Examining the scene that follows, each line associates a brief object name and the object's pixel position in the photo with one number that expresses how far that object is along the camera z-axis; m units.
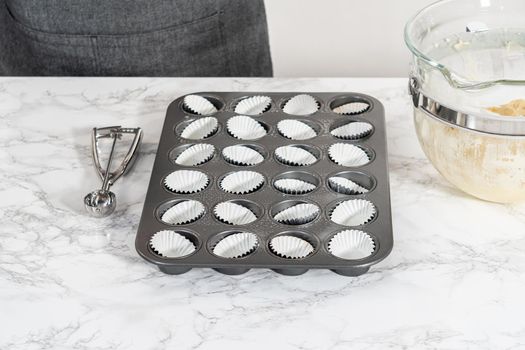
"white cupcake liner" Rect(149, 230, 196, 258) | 1.22
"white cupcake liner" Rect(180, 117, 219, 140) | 1.42
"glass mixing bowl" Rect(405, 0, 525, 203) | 1.23
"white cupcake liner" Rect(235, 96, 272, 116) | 1.46
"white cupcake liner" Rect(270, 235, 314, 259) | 1.21
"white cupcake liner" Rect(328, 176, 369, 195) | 1.30
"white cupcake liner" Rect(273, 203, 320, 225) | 1.26
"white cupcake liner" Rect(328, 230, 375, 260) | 1.21
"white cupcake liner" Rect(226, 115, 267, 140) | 1.41
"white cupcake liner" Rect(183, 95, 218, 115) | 1.46
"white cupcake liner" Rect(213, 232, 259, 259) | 1.22
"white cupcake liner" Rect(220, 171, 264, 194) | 1.31
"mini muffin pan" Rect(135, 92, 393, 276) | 1.21
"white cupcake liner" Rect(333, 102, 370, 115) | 1.44
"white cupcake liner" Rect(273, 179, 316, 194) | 1.30
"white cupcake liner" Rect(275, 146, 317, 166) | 1.35
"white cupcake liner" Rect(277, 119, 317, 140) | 1.40
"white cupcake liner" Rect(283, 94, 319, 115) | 1.45
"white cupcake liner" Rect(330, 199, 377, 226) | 1.26
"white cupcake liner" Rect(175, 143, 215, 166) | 1.37
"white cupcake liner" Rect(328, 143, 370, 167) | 1.35
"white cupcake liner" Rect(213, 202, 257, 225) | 1.26
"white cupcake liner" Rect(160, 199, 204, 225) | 1.27
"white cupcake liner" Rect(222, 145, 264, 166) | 1.36
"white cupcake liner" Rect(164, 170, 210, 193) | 1.31
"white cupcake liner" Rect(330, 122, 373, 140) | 1.39
